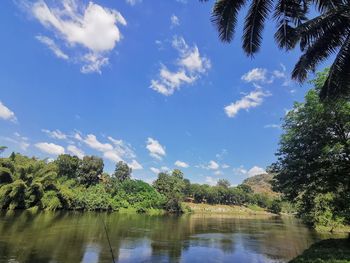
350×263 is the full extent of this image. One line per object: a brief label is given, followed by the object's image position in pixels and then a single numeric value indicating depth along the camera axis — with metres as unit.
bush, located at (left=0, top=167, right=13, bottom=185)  51.15
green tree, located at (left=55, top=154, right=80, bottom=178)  79.88
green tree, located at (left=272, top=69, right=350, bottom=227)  18.89
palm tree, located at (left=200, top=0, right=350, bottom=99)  10.83
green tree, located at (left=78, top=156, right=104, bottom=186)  85.56
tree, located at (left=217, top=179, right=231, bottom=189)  178.75
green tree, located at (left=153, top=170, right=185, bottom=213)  92.25
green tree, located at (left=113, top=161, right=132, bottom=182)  112.59
